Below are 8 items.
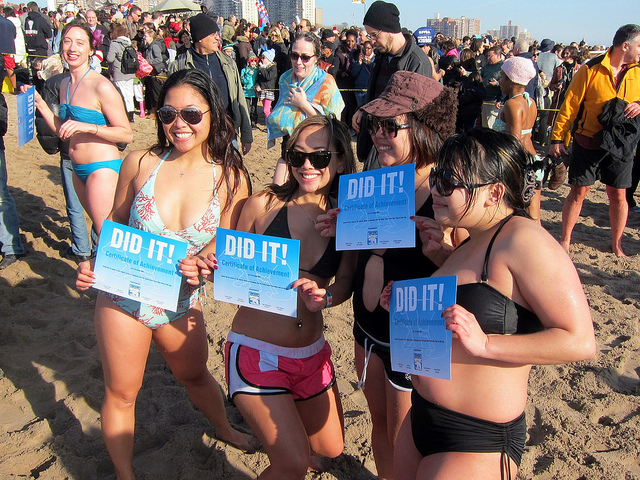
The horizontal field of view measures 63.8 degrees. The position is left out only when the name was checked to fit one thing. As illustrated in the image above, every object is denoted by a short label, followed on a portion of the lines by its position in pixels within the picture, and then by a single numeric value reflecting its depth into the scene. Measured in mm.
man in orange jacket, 5129
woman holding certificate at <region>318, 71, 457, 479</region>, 2191
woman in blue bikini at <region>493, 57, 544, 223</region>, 5242
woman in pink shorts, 2189
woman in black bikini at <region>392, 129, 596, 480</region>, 1560
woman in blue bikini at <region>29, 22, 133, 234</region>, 4008
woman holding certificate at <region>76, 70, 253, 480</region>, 2377
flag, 20456
